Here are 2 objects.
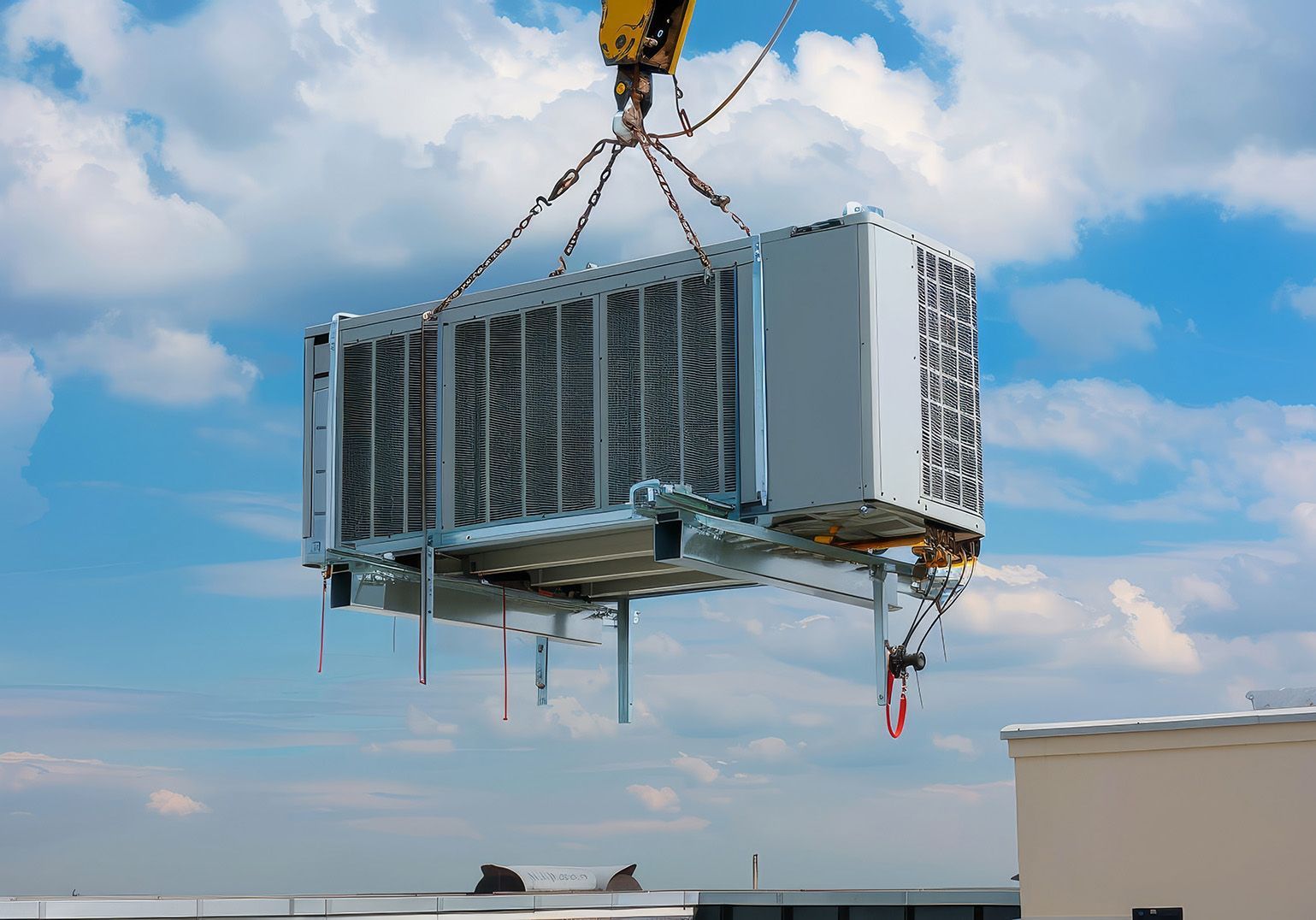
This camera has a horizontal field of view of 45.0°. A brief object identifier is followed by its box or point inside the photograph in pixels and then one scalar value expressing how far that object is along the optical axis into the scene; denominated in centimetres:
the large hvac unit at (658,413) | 1207
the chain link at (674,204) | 1270
